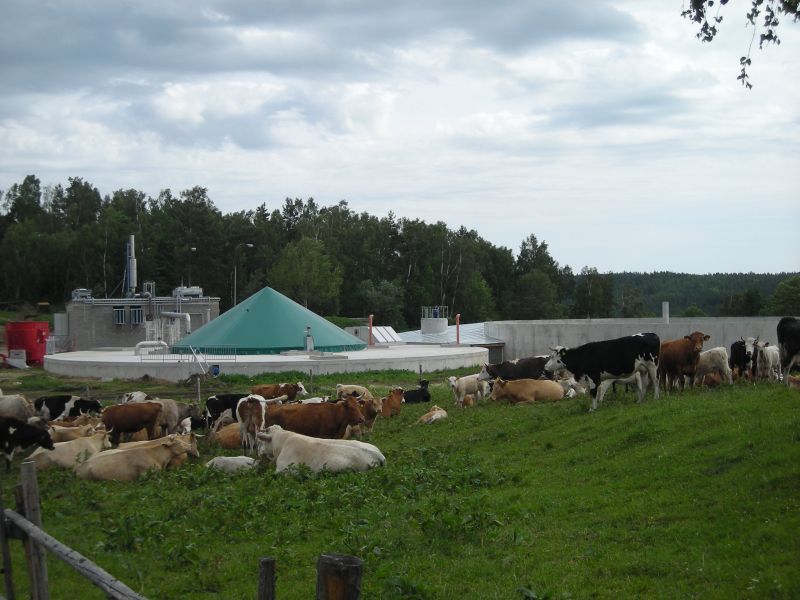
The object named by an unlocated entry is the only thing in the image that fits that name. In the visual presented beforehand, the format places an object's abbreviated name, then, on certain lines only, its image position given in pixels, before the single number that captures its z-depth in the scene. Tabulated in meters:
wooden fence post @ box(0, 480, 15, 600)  7.86
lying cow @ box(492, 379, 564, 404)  21.75
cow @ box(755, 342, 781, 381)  19.33
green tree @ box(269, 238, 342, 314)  82.00
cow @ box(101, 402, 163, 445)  18.69
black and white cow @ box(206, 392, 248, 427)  20.34
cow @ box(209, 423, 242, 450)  18.22
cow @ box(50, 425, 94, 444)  17.59
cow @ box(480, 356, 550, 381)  26.56
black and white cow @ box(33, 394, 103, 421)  21.95
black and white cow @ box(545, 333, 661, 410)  17.36
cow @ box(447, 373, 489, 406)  23.42
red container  48.84
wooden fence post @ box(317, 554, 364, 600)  4.93
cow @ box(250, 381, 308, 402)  24.83
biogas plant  37.50
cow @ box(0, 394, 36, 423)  20.56
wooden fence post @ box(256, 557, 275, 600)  5.31
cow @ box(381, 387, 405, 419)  22.38
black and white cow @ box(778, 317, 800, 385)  17.66
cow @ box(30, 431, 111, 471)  15.52
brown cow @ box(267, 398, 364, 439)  17.44
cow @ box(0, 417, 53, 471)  15.95
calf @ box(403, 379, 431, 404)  25.70
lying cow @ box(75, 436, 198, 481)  14.51
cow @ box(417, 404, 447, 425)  19.84
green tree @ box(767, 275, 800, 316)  78.00
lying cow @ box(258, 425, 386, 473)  13.64
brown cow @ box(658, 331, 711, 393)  18.28
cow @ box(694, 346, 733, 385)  18.69
